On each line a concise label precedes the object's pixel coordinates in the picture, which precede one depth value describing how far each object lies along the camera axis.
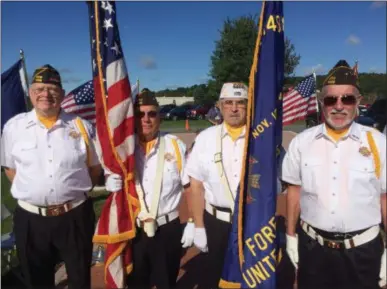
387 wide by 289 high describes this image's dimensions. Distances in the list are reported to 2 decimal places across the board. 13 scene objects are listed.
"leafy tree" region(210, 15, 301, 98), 25.17
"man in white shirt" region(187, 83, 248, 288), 3.25
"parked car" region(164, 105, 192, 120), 31.03
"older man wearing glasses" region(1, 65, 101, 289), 3.36
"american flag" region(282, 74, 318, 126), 8.95
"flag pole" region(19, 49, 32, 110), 4.58
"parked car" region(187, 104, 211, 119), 30.96
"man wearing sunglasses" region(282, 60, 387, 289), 2.73
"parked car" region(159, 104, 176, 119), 32.97
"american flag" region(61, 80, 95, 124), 6.02
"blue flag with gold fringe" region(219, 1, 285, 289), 2.75
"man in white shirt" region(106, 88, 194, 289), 3.28
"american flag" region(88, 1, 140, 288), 3.17
